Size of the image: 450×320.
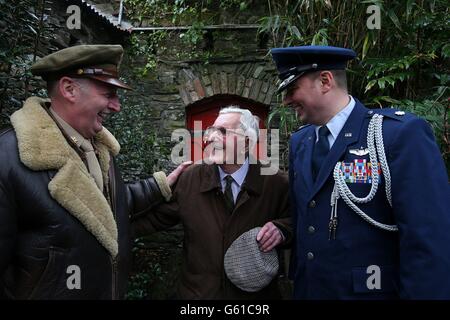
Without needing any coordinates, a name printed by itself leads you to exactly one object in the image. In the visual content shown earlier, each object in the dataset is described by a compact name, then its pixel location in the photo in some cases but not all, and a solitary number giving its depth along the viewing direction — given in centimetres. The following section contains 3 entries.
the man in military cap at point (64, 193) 147
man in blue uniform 143
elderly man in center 195
